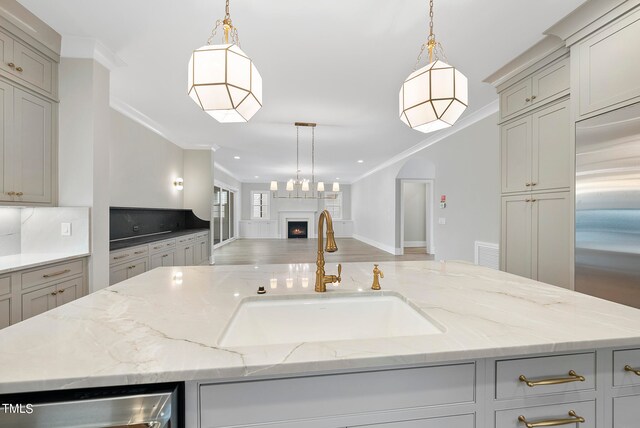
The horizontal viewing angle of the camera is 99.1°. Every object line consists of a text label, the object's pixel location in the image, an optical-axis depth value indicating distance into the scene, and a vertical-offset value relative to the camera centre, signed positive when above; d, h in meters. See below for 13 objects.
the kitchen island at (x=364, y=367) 0.67 -0.38
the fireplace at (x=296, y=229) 12.53 -0.70
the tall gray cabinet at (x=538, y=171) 2.28 +0.41
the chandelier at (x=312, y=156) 4.68 +1.52
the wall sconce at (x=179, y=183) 5.82 +0.65
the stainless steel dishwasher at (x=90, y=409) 0.61 -0.45
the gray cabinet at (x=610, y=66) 1.73 +1.02
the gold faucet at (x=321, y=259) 1.19 -0.21
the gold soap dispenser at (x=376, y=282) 1.30 -0.32
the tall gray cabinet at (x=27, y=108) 2.09 +0.87
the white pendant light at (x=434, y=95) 1.44 +0.65
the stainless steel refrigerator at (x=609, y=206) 1.70 +0.07
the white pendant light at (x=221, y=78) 1.29 +0.65
